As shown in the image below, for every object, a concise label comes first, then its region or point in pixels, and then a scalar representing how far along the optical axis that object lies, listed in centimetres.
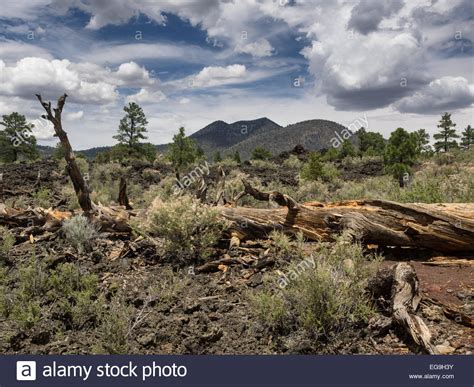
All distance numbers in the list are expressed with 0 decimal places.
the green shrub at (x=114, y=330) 482
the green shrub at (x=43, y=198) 1411
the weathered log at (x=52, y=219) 938
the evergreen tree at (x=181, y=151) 3053
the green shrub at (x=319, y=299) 482
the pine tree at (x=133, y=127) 4788
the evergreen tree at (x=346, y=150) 5147
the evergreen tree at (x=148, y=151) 4693
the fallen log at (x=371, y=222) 733
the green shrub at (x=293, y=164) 3579
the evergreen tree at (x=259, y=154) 5375
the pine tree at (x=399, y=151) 2408
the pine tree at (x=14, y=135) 4806
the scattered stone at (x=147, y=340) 502
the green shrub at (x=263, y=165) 3324
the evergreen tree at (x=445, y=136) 5825
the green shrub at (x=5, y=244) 812
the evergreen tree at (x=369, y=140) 6228
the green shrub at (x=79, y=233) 830
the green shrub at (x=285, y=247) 708
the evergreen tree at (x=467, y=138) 6694
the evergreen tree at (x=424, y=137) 5778
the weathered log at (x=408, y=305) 440
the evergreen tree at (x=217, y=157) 5916
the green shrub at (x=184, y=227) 749
